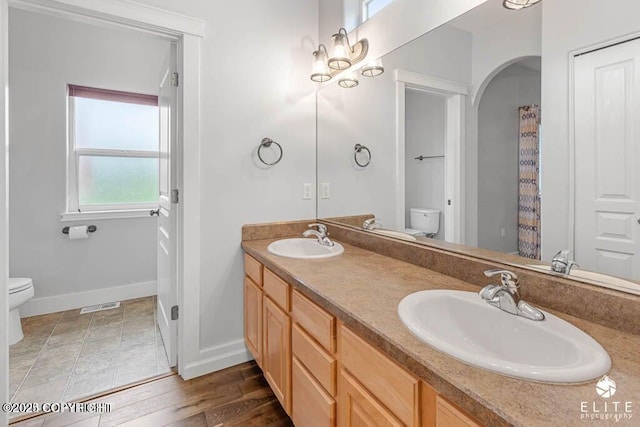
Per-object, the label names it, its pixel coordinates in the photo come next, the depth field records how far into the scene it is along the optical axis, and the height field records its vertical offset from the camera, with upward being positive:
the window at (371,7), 1.76 +1.21
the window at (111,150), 2.83 +0.59
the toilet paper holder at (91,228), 2.83 -0.18
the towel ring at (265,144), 2.01 +0.43
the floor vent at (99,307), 2.74 -0.91
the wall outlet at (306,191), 2.20 +0.13
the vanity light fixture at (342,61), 1.83 +0.94
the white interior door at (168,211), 1.87 -0.01
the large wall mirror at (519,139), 0.84 +0.25
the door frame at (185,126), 1.57 +0.48
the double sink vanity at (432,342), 0.57 -0.33
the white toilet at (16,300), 2.15 -0.66
